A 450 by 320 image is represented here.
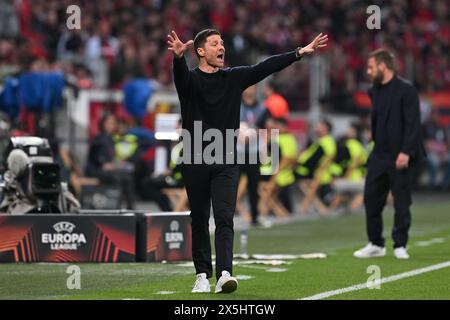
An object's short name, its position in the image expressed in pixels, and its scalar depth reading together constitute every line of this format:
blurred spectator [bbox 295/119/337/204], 25.41
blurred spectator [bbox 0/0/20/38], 30.16
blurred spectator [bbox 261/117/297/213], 24.08
